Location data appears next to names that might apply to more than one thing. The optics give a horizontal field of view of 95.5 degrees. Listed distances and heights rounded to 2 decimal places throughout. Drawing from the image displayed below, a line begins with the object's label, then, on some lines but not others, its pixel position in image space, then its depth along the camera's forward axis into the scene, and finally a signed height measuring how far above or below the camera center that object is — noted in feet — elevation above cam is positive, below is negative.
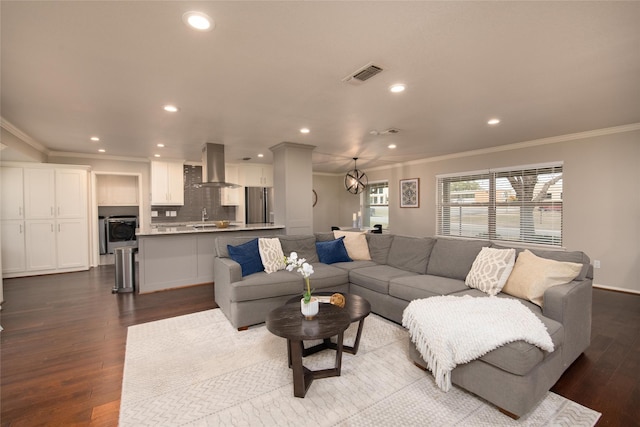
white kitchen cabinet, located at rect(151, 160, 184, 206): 21.56 +2.05
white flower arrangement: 7.23 -1.50
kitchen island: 14.66 -2.37
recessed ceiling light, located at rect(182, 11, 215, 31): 5.66 +3.80
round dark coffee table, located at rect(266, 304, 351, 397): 6.37 -2.75
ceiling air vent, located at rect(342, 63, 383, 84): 7.85 +3.79
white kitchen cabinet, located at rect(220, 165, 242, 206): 24.44 +1.57
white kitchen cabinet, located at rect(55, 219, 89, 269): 17.98 -1.91
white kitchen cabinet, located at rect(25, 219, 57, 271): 17.15 -1.98
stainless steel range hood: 17.11 +2.64
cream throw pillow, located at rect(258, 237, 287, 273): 11.44 -1.82
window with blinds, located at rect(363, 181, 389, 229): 27.30 +0.40
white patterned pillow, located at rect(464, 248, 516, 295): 8.60 -1.92
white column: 16.90 +1.34
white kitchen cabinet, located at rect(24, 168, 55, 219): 16.98 +1.09
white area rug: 5.73 -4.13
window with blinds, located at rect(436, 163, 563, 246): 16.42 +0.18
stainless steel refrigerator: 25.05 +0.37
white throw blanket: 5.83 -2.59
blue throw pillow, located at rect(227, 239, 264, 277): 11.05 -1.84
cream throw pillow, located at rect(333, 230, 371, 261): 13.78 -1.80
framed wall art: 23.54 +1.26
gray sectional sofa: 5.73 -2.69
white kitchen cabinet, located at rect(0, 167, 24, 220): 16.37 +1.05
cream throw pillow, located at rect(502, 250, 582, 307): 7.47 -1.84
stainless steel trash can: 14.43 -2.95
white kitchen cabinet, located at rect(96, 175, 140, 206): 22.03 +1.59
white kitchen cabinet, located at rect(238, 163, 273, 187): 24.86 +3.02
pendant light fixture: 22.08 +1.99
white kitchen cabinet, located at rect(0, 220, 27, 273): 16.56 -2.00
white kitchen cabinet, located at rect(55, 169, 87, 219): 17.87 +1.08
